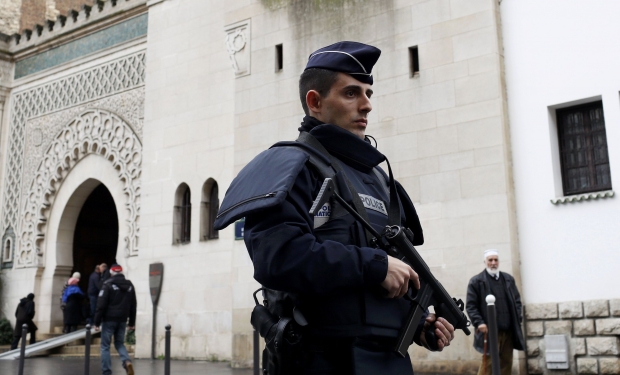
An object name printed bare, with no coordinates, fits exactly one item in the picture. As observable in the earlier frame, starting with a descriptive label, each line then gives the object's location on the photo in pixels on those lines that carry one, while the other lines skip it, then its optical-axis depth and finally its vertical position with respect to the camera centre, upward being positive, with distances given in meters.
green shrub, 16.77 -0.57
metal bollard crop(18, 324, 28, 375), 8.98 -0.50
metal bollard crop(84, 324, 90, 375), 8.52 -0.54
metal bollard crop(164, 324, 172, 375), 7.88 -0.52
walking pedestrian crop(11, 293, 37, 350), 15.60 -0.19
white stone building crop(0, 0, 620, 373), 9.16 +2.77
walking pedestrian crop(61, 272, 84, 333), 15.41 +0.11
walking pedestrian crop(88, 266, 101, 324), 15.11 +0.39
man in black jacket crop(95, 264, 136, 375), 9.53 -0.10
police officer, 2.05 +0.21
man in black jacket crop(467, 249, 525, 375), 7.54 -0.12
